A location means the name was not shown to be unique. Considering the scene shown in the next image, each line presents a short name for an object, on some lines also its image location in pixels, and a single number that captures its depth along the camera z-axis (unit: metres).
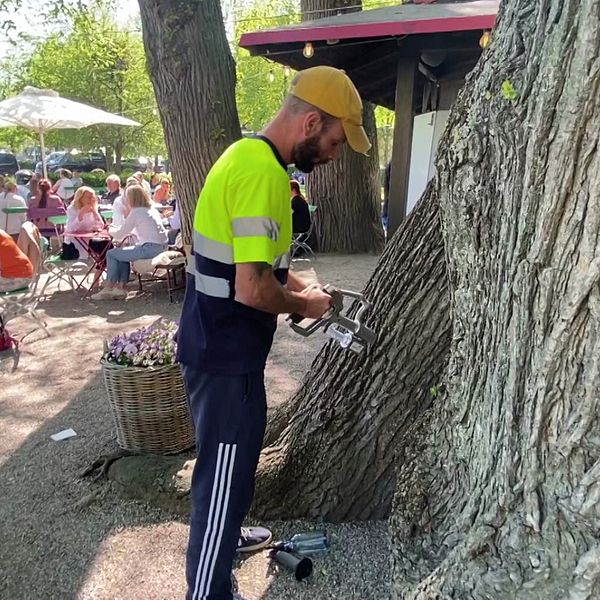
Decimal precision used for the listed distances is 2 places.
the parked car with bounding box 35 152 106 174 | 30.14
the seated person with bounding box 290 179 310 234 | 9.62
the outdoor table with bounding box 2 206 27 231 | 9.63
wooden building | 6.64
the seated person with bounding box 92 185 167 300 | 7.81
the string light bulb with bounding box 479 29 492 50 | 6.04
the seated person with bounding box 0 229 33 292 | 5.88
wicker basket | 3.47
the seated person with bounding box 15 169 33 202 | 22.11
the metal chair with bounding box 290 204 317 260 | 10.66
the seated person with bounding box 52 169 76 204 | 14.26
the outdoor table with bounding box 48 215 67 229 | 10.23
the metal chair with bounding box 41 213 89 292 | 8.14
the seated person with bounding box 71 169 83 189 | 17.77
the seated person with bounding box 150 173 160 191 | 18.20
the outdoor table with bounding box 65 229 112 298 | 8.14
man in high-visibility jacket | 2.02
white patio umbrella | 10.70
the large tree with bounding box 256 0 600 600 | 1.32
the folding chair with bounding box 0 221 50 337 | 5.94
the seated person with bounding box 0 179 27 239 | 9.88
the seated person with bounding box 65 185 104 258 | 8.40
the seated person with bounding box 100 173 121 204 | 12.16
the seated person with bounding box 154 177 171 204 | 14.10
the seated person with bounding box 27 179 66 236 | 10.69
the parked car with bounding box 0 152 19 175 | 25.92
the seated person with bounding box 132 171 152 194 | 10.68
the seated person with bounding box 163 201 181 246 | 9.65
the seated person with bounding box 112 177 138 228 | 8.88
